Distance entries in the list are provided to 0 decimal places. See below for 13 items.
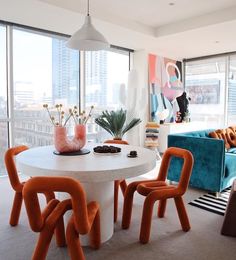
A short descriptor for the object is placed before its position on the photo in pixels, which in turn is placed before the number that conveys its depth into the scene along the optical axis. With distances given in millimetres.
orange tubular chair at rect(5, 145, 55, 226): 2229
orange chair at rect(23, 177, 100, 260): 1425
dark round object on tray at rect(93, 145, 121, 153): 2336
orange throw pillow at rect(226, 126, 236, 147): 4898
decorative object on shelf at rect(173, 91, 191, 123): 6719
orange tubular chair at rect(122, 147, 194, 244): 2121
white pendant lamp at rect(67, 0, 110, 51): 2385
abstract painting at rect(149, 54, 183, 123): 6234
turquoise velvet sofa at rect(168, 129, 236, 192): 3217
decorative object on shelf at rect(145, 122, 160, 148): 5671
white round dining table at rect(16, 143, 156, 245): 1688
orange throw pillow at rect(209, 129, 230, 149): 4543
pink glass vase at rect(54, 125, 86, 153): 2240
